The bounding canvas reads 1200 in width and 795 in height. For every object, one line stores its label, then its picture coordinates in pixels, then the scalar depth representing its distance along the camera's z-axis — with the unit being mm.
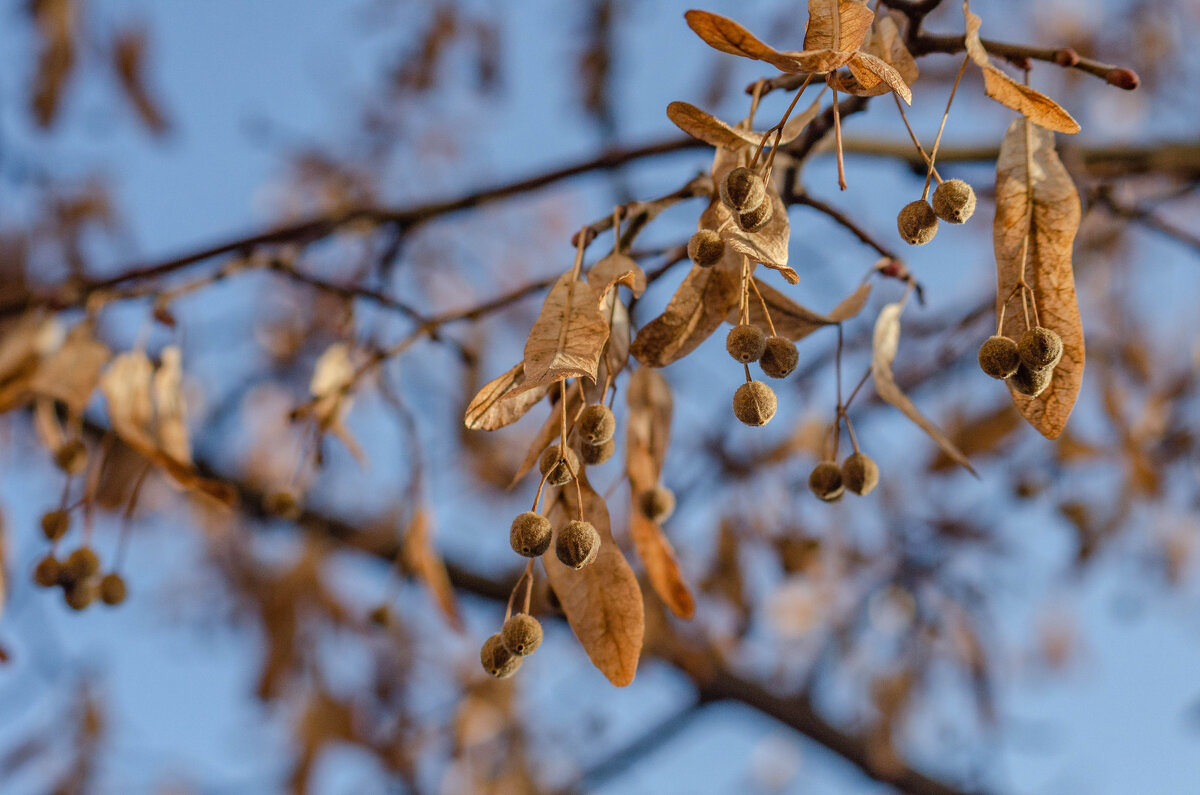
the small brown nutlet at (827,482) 533
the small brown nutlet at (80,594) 594
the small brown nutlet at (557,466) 499
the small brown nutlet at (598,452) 507
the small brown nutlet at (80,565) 593
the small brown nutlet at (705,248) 488
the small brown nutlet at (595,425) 500
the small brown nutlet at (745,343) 495
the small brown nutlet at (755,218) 482
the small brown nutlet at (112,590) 600
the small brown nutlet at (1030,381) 492
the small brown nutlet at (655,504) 539
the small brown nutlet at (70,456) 606
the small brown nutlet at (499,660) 514
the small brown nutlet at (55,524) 592
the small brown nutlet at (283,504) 629
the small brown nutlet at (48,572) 594
